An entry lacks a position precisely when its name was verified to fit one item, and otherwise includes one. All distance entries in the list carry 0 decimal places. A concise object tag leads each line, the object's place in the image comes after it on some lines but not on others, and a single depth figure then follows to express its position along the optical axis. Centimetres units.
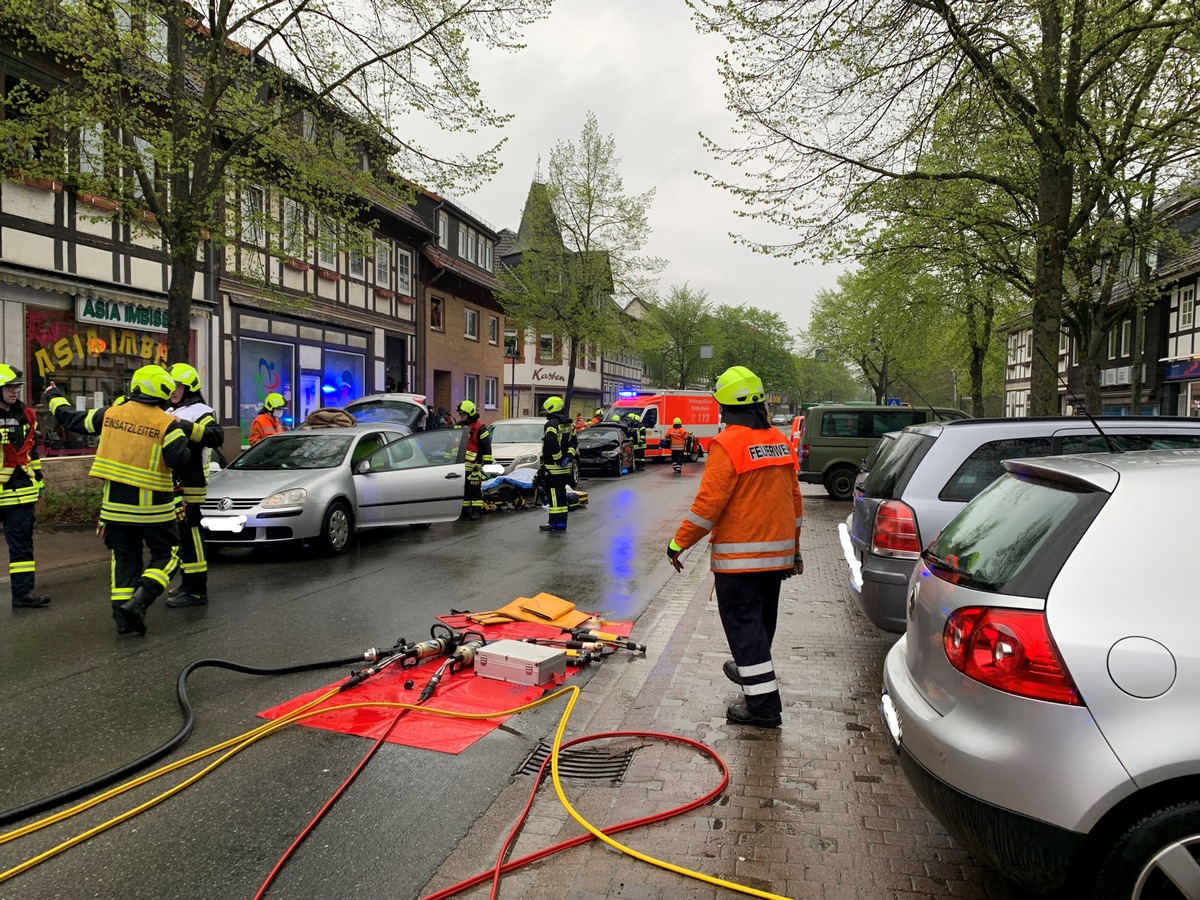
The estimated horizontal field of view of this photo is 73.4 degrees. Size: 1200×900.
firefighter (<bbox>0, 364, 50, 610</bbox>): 655
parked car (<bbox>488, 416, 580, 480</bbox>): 1557
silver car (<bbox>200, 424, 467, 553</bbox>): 867
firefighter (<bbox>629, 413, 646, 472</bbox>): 2439
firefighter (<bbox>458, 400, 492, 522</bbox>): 1247
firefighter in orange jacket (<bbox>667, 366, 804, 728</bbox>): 420
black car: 2205
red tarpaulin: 416
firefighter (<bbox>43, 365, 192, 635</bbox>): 589
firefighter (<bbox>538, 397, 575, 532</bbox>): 1150
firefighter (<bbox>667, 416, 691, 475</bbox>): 2580
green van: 1634
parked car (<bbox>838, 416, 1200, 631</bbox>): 511
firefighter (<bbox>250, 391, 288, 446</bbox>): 1172
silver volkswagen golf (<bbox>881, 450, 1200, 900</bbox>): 211
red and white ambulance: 2838
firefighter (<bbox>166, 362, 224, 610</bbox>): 655
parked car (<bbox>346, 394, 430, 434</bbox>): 1616
